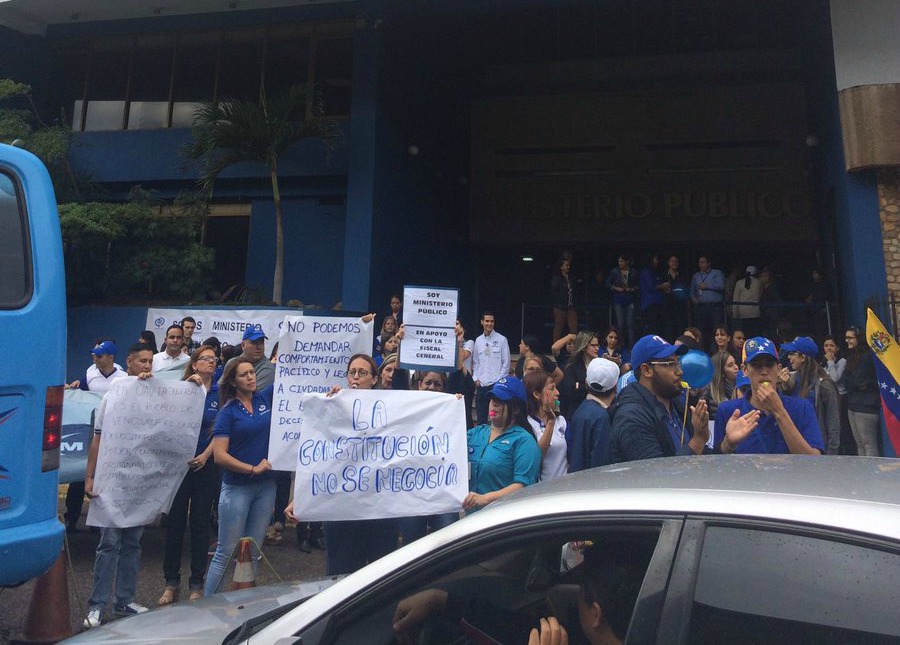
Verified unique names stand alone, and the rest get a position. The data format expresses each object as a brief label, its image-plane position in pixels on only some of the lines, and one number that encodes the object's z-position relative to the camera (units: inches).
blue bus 144.9
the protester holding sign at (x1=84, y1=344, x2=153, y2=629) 191.6
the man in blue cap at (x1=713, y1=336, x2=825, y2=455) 147.9
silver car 63.2
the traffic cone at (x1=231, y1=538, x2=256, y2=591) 152.3
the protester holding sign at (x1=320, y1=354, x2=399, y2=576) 173.0
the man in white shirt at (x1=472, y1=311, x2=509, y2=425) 418.6
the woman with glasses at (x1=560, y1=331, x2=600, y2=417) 324.5
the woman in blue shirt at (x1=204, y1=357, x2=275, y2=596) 189.8
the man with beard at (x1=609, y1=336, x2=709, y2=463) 144.3
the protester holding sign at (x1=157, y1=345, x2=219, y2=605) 209.3
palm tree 505.7
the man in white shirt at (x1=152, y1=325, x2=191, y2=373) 313.4
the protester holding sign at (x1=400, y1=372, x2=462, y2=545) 177.8
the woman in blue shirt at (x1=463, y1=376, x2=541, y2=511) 164.9
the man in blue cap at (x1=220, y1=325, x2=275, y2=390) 255.6
